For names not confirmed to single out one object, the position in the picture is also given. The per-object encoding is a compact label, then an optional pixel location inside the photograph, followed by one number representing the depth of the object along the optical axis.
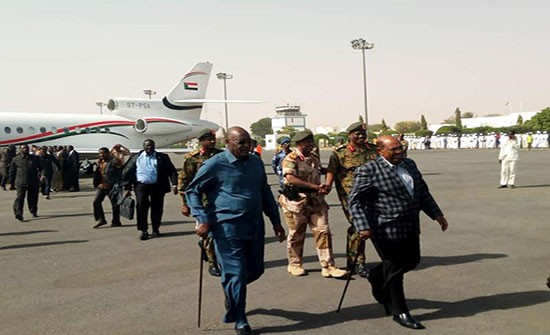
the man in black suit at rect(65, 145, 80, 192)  18.91
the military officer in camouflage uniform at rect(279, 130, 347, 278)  6.08
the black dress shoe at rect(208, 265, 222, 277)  6.41
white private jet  25.16
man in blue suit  4.36
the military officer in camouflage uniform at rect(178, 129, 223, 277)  6.94
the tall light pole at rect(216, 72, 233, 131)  72.00
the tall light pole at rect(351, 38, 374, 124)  50.45
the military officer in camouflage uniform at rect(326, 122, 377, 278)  6.24
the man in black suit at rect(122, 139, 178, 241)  8.84
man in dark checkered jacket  4.43
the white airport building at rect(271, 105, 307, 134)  129.88
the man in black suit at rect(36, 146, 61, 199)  16.03
